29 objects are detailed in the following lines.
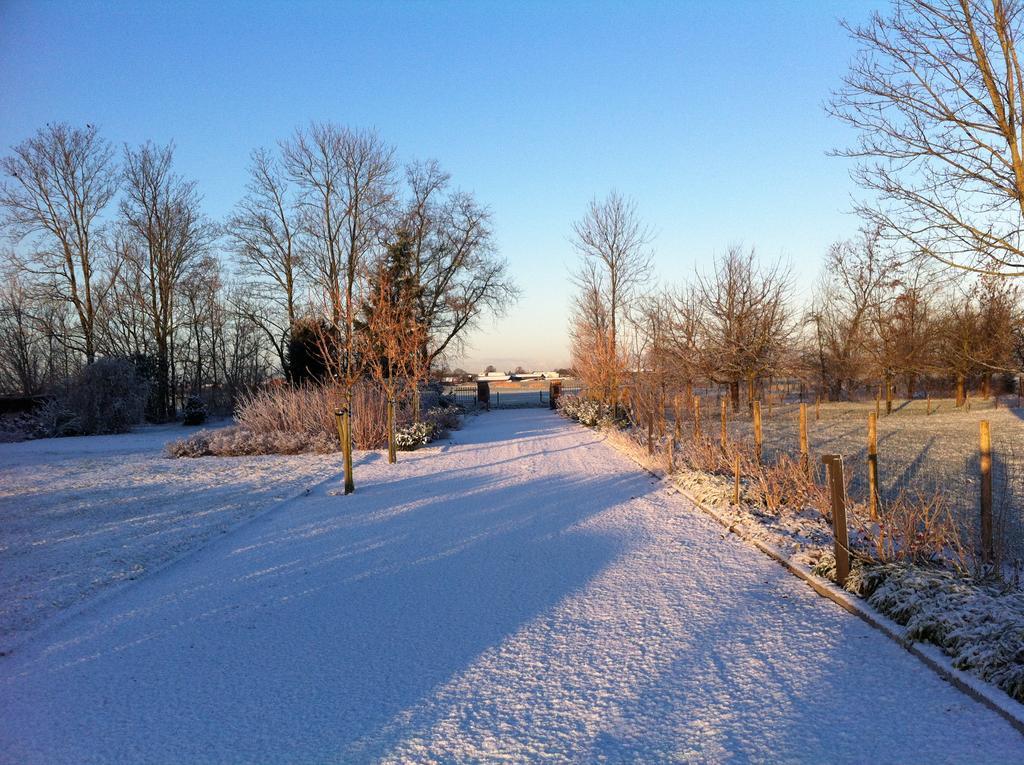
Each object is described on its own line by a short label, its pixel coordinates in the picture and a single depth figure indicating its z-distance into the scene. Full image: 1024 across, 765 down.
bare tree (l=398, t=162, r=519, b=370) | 36.34
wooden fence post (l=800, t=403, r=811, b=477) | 7.87
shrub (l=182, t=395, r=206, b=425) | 29.39
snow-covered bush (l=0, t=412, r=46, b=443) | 23.91
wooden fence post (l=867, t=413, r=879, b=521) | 6.37
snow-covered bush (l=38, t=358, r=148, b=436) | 24.78
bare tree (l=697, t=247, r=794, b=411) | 26.22
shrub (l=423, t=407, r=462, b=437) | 21.75
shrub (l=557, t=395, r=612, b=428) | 22.86
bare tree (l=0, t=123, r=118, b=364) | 30.69
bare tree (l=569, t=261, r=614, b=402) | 24.06
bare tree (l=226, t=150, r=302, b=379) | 35.28
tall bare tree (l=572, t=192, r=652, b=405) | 28.61
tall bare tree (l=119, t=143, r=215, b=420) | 33.56
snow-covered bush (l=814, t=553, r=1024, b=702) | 3.61
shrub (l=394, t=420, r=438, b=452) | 17.27
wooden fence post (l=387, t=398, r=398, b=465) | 14.77
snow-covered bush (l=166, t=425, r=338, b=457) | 16.62
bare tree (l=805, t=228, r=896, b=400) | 35.41
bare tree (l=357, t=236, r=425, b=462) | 14.85
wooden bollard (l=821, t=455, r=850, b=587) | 5.27
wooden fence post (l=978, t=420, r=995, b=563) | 5.14
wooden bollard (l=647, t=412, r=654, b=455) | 13.69
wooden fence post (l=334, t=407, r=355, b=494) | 10.80
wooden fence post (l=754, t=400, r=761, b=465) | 9.03
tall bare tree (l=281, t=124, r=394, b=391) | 33.69
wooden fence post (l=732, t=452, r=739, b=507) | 8.27
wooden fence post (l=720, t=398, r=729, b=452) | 10.15
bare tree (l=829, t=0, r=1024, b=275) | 7.87
